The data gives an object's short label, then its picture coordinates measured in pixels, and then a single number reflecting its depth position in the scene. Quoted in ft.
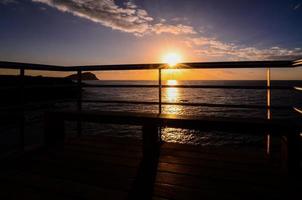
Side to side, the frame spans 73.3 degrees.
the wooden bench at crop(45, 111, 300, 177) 5.99
